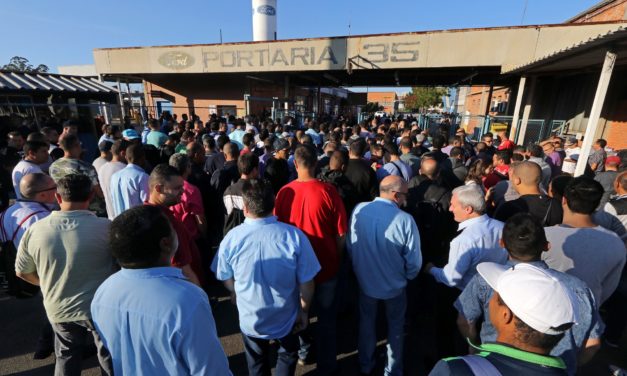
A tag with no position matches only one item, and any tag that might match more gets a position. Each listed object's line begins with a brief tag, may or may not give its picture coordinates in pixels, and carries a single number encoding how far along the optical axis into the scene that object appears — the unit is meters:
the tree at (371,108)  40.98
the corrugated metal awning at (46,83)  9.78
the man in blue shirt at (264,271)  2.07
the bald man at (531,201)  2.91
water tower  22.52
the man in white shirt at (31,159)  3.86
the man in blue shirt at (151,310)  1.29
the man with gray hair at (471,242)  2.29
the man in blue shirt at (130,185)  3.34
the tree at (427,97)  44.69
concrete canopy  11.27
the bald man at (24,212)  2.53
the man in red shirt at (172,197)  2.28
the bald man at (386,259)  2.43
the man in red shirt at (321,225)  2.66
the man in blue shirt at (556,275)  1.62
